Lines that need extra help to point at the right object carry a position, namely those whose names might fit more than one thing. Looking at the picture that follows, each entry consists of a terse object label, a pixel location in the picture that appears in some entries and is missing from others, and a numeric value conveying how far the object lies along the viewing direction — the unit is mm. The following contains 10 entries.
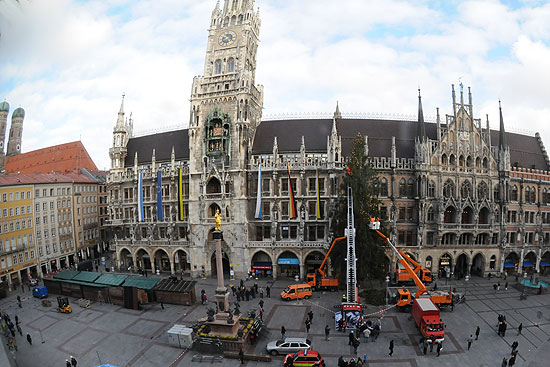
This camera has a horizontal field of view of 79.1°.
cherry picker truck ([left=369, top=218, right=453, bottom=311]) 38250
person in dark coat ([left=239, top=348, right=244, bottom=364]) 28450
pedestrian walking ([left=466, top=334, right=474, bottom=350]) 29389
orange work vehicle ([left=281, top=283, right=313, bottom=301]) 42406
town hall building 52062
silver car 28859
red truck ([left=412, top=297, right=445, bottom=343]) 29906
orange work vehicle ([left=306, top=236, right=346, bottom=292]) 45438
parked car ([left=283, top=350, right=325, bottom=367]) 25988
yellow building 52347
